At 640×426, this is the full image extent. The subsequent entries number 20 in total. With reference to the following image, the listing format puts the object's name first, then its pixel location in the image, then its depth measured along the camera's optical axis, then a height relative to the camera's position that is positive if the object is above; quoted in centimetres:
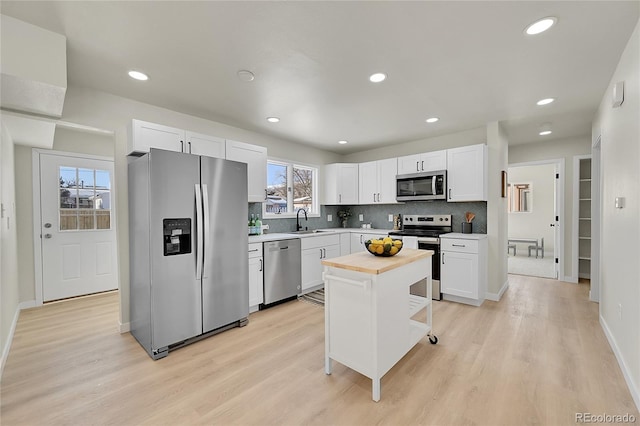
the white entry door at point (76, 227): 382 -23
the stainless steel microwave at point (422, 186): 409 +35
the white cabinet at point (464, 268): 361 -82
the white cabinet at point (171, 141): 274 +76
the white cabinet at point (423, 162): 415 +72
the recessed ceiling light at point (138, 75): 240 +120
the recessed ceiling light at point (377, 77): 244 +120
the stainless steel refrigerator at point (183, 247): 243 -36
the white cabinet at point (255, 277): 342 -86
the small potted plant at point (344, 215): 573 -13
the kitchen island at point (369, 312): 185 -75
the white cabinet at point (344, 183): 523 +49
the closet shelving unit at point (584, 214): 476 -13
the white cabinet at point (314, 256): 412 -74
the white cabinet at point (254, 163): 353 +65
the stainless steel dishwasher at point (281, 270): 361 -85
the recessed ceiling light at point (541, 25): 175 +120
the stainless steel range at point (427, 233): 391 -38
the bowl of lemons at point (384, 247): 221 -31
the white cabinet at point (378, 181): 472 +49
